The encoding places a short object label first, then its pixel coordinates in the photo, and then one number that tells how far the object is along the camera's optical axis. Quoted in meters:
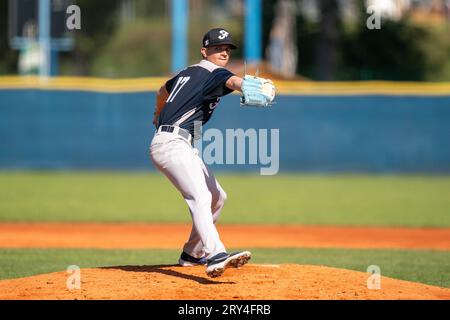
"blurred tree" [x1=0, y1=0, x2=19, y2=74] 38.72
